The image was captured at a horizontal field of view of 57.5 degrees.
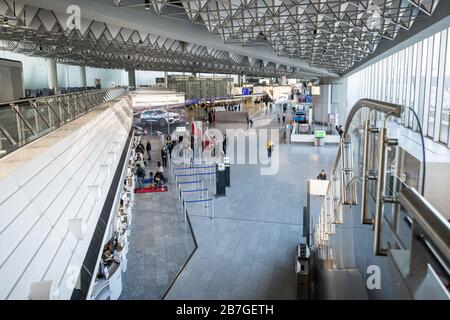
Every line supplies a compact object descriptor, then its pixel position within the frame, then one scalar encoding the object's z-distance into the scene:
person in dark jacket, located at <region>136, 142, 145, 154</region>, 25.09
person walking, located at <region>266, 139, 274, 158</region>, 27.71
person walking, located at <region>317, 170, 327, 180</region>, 17.59
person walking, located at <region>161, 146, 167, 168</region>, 24.19
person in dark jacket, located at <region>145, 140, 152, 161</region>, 26.47
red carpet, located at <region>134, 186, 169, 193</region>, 18.77
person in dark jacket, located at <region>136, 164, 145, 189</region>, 19.38
